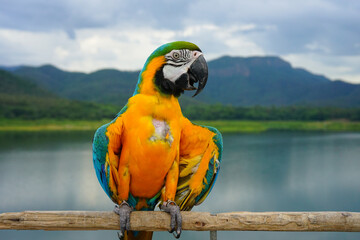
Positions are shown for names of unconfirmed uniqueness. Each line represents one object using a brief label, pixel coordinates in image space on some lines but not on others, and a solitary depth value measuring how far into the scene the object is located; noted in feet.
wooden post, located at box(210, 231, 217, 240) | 2.44
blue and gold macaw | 2.24
